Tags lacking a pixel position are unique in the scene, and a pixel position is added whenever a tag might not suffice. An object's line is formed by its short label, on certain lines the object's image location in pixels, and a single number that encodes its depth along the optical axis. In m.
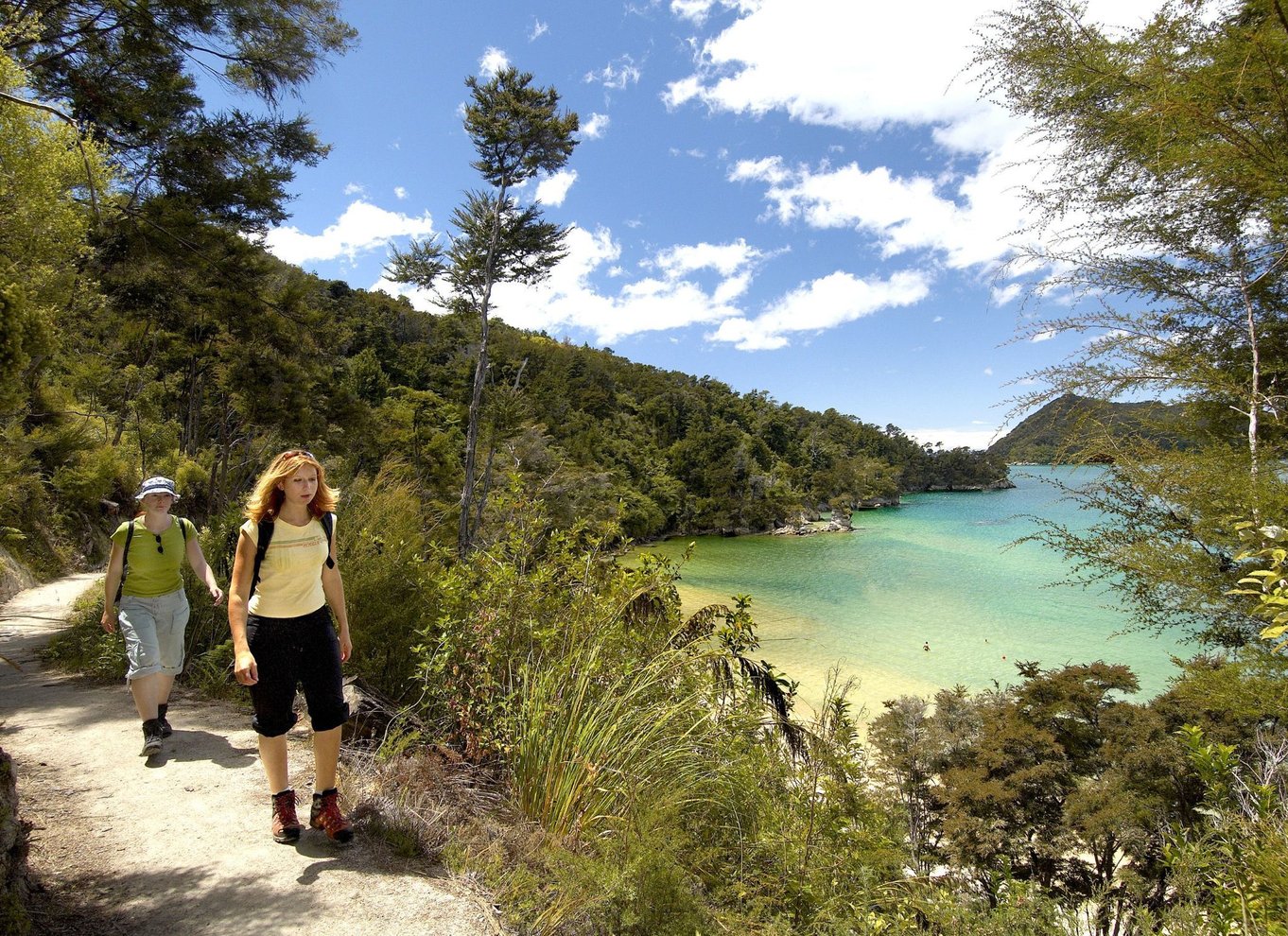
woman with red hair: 2.31
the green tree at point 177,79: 5.21
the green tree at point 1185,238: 3.53
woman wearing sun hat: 3.17
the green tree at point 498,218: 12.52
